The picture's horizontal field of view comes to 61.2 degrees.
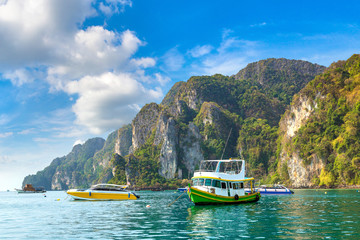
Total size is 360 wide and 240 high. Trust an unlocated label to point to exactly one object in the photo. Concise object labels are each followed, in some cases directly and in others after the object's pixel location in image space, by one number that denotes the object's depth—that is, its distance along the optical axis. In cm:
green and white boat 4131
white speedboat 8348
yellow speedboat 6191
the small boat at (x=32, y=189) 15775
